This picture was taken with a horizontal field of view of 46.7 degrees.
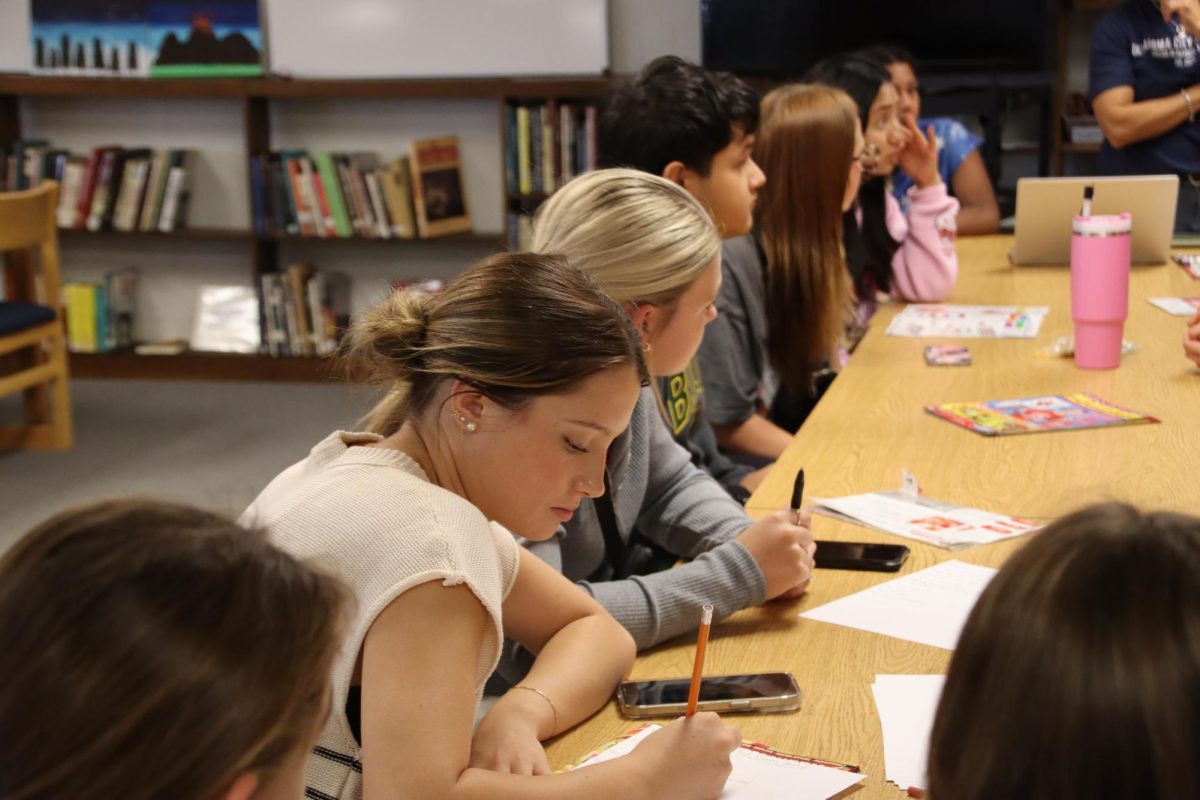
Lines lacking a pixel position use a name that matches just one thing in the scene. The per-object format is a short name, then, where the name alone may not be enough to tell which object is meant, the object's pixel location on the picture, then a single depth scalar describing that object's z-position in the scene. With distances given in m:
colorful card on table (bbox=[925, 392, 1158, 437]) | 2.13
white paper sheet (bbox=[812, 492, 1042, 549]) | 1.66
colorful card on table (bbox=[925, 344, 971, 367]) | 2.62
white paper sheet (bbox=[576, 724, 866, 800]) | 1.08
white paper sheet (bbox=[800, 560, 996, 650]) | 1.41
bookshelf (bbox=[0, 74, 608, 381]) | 5.15
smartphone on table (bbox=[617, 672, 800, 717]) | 1.24
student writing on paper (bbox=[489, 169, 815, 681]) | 1.70
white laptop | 3.32
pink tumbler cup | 2.38
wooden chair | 4.42
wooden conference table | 1.24
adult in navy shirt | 3.89
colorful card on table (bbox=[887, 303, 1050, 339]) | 2.88
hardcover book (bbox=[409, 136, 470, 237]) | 5.30
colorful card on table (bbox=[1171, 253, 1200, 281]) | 3.40
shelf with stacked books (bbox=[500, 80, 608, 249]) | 5.07
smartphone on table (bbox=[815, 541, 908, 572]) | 1.58
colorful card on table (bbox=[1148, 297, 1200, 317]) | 2.95
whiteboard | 5.17
